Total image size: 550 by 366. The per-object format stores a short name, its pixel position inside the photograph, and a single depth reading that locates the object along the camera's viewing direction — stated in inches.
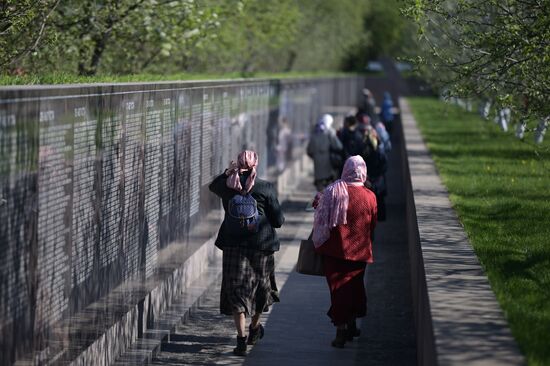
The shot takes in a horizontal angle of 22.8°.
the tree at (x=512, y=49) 485.7
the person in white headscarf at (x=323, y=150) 906.7
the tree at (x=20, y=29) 505.7
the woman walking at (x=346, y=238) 461.4
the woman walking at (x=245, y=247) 458.9
